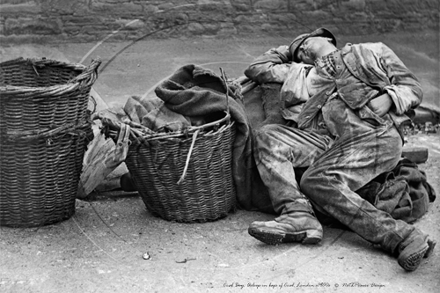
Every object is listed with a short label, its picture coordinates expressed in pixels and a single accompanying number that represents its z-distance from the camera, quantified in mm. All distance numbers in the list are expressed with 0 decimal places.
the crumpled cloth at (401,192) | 4637
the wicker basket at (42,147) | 4242
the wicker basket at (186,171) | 4402
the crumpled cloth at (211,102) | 4590
